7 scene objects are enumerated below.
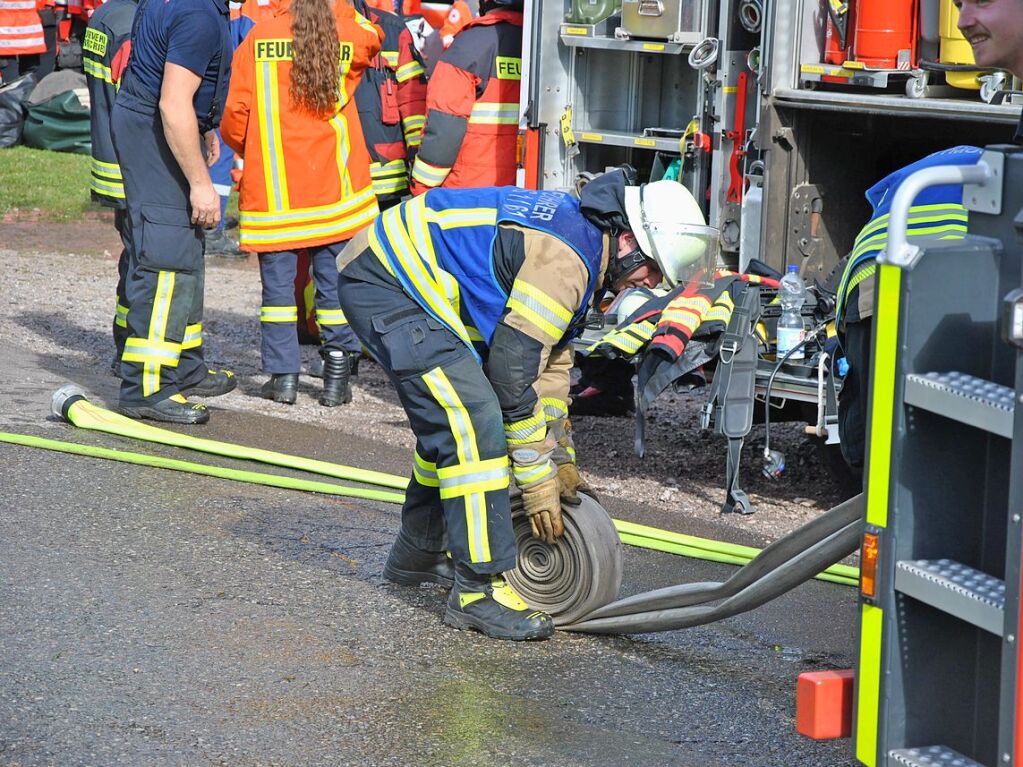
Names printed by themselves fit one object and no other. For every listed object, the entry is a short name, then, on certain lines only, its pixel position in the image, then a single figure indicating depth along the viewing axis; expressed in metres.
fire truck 4.65
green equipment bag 28.84
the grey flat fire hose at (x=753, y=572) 6.53
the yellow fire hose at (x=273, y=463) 9.77
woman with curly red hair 13.41
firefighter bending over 7.87
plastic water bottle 11.24
